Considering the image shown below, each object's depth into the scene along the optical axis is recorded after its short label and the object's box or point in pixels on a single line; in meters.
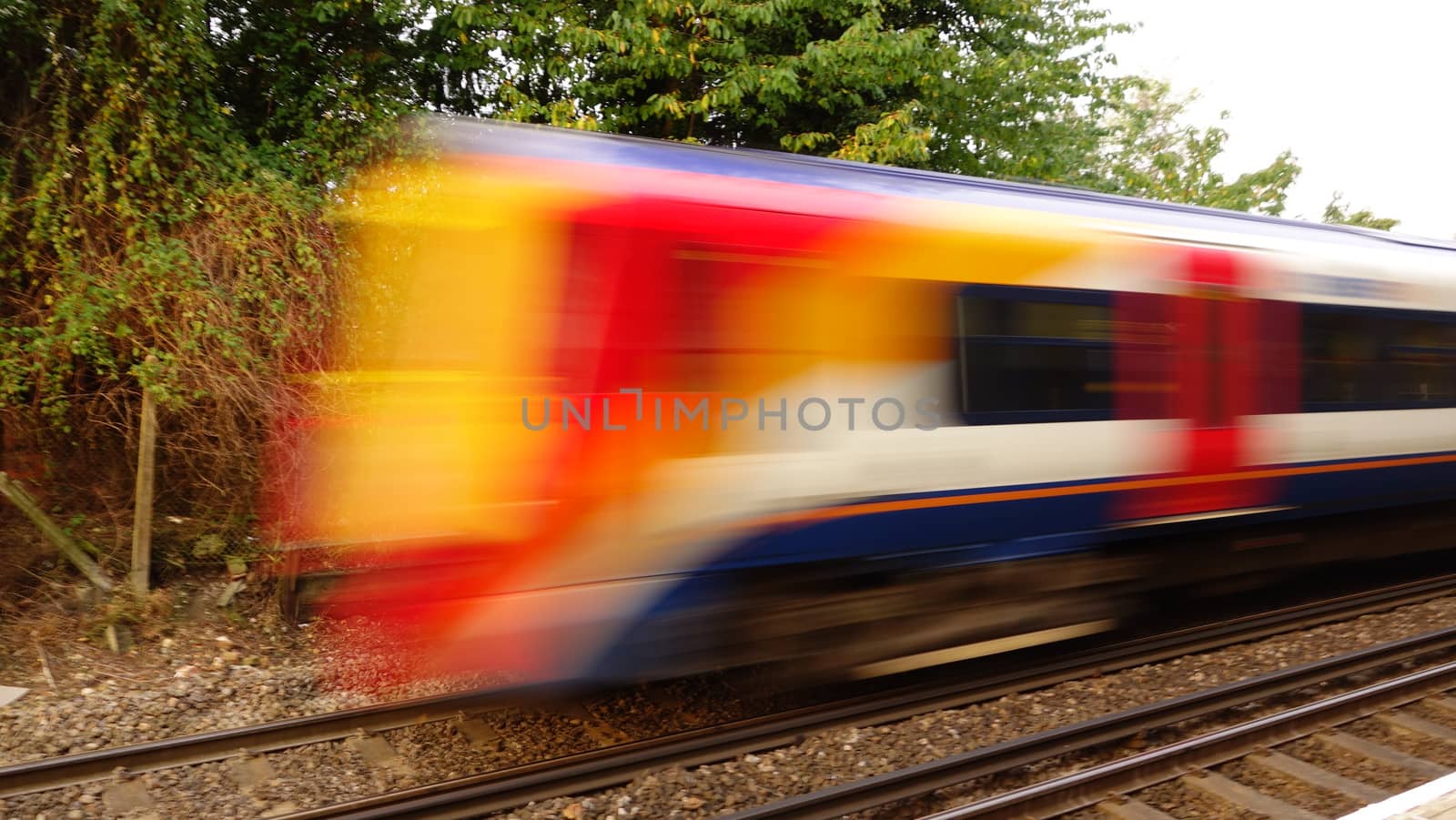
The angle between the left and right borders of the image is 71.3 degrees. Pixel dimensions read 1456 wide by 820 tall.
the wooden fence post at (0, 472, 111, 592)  6.97
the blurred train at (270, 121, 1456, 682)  4.36
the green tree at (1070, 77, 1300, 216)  16.88
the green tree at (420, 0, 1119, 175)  10.23
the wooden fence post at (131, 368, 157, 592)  7.29
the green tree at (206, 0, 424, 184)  9.01
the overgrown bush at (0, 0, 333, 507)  7.16
